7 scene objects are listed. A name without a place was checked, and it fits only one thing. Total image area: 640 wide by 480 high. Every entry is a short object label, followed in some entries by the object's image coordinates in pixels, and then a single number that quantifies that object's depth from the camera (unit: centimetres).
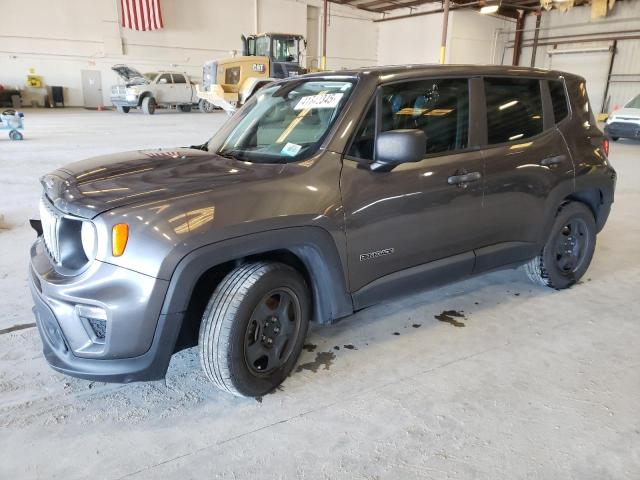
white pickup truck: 1972
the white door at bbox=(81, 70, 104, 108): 2383
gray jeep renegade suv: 192
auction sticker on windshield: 255
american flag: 2300
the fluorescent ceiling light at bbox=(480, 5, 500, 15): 2078
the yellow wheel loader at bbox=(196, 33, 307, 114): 1675
